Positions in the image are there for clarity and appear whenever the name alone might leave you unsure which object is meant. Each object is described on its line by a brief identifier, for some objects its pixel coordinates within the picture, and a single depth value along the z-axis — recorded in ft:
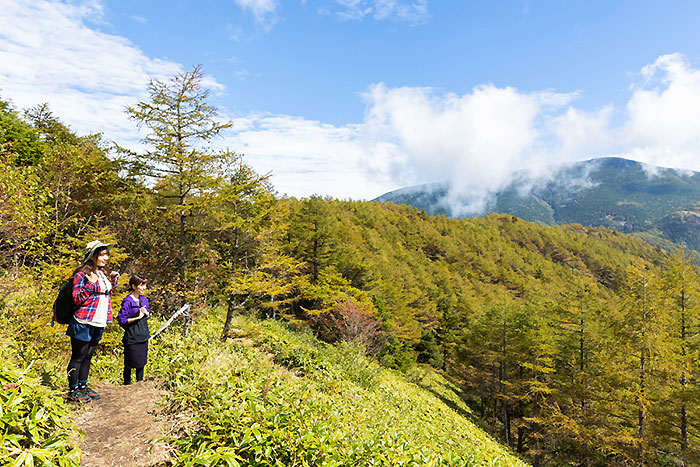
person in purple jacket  17.57
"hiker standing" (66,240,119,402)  13.76
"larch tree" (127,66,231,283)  37.58
